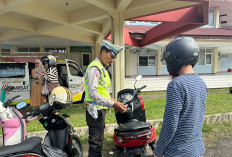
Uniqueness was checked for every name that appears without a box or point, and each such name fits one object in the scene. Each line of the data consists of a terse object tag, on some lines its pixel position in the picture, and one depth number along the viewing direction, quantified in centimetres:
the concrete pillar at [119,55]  584
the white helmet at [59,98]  228
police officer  212
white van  647
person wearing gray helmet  129
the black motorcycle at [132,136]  225
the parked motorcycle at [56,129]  237
